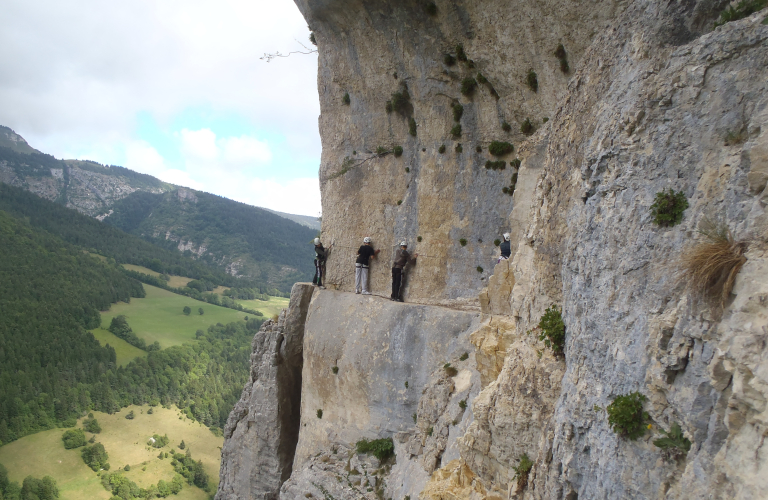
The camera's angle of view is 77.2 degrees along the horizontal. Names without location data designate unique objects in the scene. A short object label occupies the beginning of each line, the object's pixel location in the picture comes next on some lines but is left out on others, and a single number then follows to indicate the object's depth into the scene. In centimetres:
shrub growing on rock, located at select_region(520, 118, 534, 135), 1504
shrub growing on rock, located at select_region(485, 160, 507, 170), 1608
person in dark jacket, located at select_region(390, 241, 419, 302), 1731
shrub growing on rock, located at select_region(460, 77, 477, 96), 1584
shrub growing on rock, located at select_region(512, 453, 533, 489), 851
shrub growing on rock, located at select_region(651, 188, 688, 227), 641
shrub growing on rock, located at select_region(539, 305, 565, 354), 855
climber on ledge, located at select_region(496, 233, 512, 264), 1375
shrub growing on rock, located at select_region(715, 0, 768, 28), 677
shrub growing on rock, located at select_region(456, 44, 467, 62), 1506
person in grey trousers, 1825
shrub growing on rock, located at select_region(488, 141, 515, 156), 1588
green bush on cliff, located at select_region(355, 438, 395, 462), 1559
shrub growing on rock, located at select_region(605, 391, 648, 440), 618
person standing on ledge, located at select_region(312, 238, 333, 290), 1995
